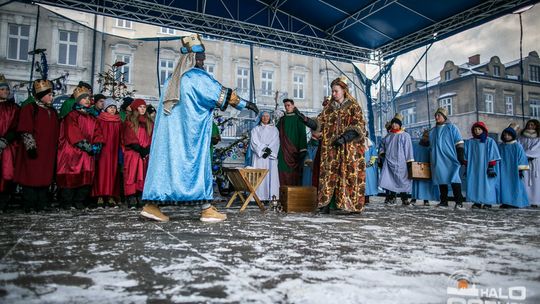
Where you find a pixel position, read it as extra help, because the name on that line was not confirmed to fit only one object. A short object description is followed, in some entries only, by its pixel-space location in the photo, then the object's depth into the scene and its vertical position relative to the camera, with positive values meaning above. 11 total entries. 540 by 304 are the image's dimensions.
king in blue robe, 3.44 +0.38
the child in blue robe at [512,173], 6.51 +0.19
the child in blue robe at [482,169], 6.30 +0.25
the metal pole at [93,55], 10.73 +3.90
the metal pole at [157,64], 10.68 +3.50
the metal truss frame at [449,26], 7.44 +3.90
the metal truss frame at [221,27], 8.14 +4.06
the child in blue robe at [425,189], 6.87 -0.16
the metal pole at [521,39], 8.85 +3.84
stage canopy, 8.12 +4.19
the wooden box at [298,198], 4.88 -0.28
